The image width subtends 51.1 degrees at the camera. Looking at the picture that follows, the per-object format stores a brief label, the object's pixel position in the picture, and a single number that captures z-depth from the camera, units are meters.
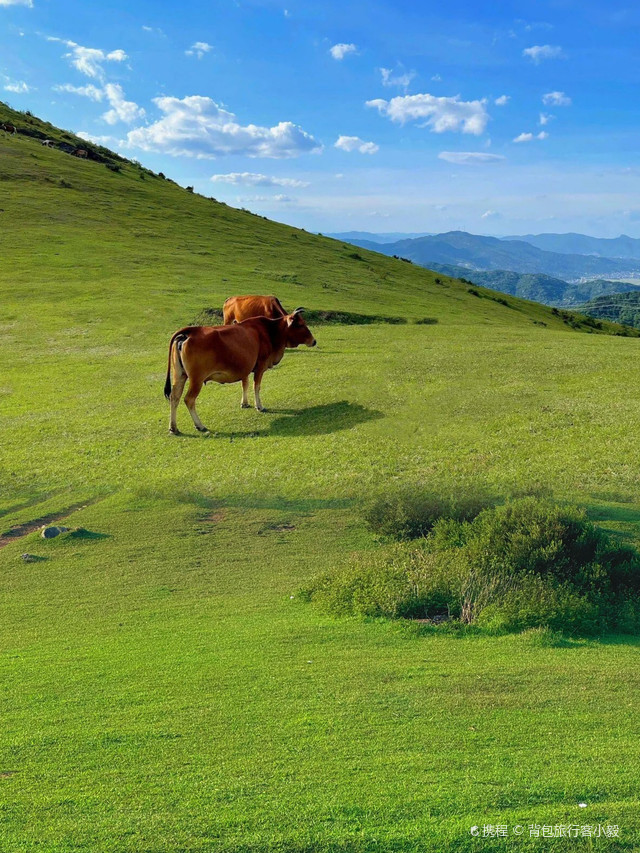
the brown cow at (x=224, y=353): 15.39
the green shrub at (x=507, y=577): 7.37
